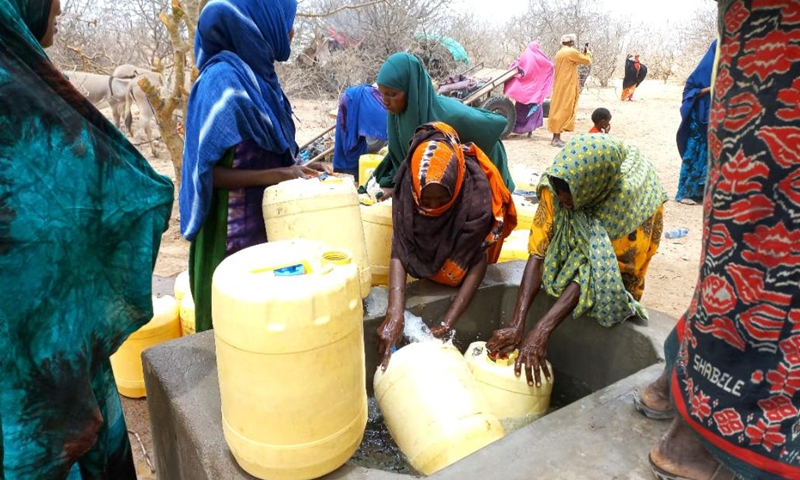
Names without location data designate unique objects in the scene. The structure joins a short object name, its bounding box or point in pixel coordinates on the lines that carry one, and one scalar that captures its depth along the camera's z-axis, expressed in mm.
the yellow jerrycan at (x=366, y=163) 5256
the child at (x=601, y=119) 6863
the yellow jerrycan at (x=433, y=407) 1788
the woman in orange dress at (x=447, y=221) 2594
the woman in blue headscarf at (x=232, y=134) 2217
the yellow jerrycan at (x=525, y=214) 3977
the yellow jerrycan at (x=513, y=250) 3480
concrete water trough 1561
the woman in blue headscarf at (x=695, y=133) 6395
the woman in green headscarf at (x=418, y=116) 3465
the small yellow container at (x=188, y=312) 3080
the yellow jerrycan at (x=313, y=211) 2256
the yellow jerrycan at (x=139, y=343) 3092
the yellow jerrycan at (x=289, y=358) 1346
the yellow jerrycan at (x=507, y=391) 2197
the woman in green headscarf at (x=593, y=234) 2156
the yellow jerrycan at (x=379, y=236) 3076
